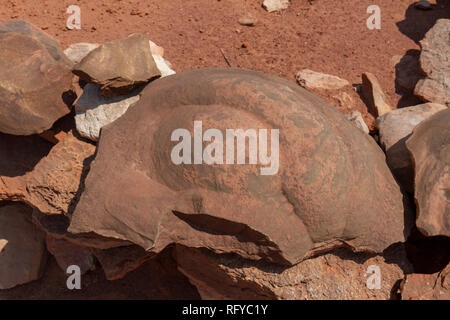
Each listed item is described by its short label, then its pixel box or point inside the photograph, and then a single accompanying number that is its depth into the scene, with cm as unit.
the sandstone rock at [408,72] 334
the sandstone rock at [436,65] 304
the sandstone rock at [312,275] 190
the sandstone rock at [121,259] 231
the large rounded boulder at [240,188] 171
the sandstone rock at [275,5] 398
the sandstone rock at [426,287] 192
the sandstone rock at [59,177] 217
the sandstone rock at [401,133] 218
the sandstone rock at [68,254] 288
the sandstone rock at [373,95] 314
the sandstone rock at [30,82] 214
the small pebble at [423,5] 392
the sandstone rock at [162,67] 256
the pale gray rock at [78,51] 263
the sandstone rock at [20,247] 295
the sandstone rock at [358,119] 286
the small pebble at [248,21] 379
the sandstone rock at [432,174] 182
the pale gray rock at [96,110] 223
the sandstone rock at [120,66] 205
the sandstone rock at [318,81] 329
